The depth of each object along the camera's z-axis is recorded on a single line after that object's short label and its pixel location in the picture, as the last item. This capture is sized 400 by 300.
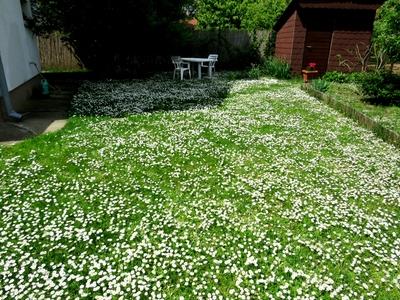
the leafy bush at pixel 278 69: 14.41
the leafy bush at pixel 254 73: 14.66
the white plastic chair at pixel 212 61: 14.22
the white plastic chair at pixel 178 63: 13.61
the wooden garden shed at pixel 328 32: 13.61
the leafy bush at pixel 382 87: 9.09
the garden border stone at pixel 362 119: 6.15
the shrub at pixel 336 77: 13.66
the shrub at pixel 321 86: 10.77
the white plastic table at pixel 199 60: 13.33
